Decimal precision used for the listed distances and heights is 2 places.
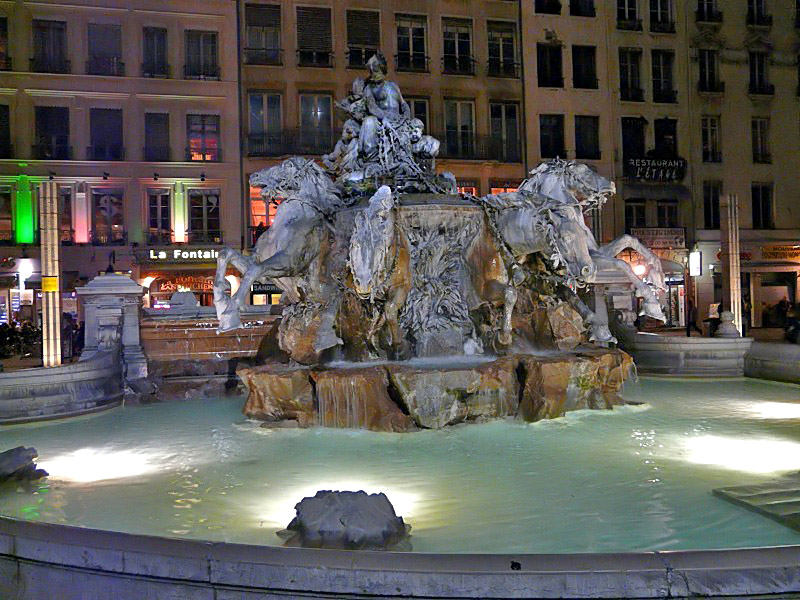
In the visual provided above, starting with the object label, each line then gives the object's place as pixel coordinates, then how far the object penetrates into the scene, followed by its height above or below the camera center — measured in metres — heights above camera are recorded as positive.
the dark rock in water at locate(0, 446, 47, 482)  6.84 -1.25
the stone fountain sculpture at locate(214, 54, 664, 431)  9.88 +0.20
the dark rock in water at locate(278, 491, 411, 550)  4.72 -1.27
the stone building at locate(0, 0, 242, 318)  31.47 +7.26
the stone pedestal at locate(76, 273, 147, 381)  14.20 +0.01
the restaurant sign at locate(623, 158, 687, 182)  37.22 +6.16
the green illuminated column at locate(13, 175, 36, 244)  31.11 +3.97
